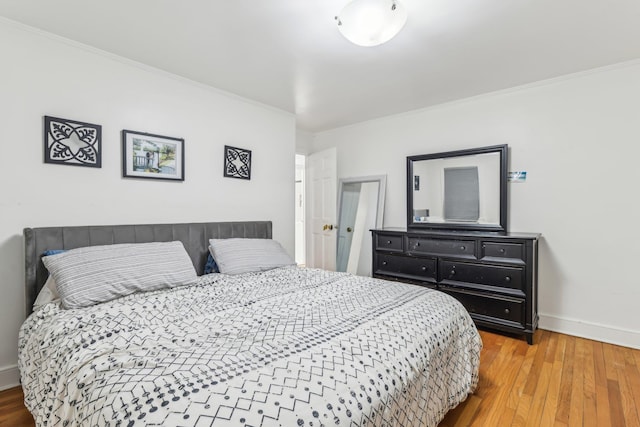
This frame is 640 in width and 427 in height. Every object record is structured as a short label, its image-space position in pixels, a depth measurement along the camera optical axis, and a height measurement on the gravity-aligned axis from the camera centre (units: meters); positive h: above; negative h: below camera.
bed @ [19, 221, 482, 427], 0.91 -0.53
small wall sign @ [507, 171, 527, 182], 3.15 +0.34
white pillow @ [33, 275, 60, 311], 1.92 -0.51
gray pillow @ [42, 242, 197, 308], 1.80 -0.37
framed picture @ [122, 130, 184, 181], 2.58 +0.47
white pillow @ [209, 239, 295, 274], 2.65 -0.39
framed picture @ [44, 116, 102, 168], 2.21 +0.49
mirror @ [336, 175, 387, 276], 4.29 -0.11
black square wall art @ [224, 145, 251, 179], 3.32 +0.51
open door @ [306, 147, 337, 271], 4.50 +0.02
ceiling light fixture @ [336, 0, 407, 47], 1.69 +1.04
